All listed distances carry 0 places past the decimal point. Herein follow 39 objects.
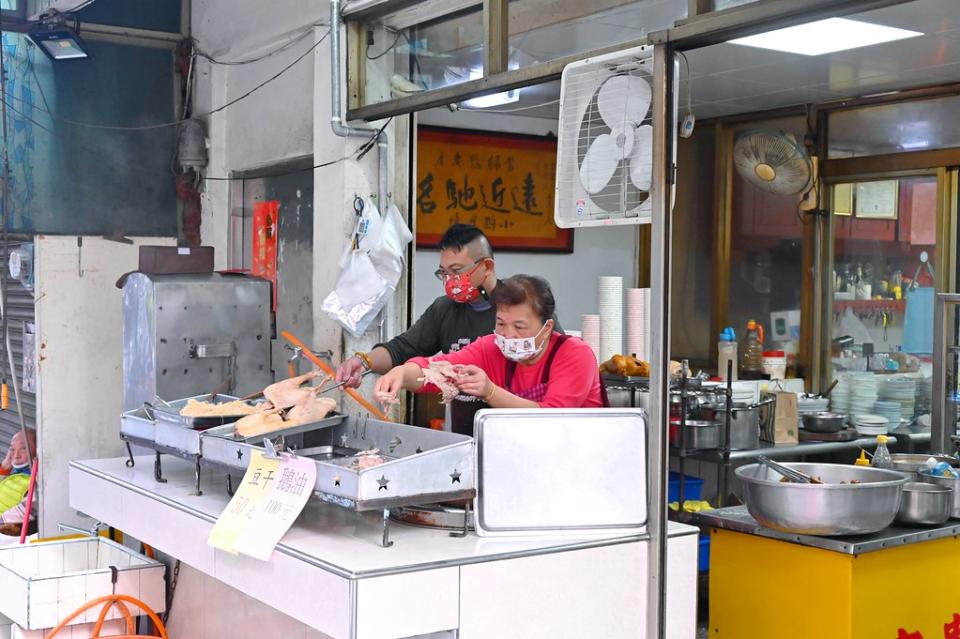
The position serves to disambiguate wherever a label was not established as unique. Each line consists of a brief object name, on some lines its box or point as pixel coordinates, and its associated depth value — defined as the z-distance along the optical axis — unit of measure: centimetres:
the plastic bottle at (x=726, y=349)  703
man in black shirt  444
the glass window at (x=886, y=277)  707
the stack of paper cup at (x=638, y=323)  717
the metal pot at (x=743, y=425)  557
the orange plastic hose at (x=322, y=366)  399
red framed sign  746
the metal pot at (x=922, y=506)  353
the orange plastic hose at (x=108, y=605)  366
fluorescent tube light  484
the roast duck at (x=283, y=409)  341
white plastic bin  366
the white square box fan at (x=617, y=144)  321
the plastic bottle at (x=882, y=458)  396
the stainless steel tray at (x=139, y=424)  385
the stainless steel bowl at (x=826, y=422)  613
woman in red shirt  345
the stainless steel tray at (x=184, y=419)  359
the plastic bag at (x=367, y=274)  535
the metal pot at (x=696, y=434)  538
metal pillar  309
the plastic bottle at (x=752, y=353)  755
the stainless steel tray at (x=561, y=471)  299
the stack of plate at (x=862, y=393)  702
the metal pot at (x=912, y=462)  393
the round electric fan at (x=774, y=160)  628
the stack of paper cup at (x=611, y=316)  710
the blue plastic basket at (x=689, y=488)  559
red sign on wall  675
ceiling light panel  528
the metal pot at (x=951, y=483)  369
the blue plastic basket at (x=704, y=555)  537
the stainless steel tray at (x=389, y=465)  277
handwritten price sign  294
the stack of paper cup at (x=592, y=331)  704
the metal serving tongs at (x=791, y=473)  349
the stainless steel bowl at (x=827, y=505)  328
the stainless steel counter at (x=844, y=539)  329
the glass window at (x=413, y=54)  491
